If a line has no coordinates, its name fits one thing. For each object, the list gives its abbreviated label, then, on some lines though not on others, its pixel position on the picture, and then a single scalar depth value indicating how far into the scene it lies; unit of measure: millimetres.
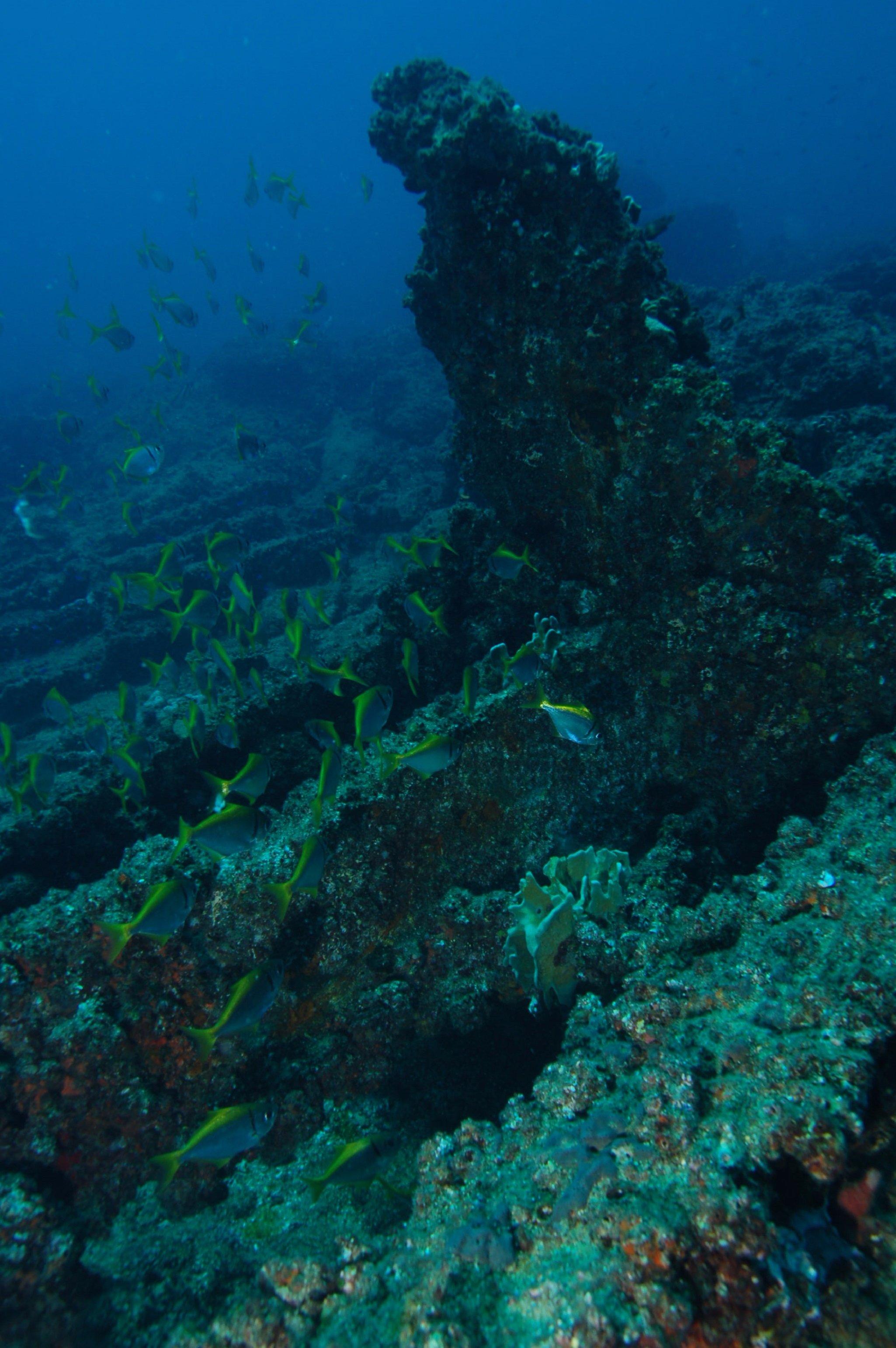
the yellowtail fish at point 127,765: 5012
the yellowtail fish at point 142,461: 7254
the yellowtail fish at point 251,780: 3969
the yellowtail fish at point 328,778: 3791
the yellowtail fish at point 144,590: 6930
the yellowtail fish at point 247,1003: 3047
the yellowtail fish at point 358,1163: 2881
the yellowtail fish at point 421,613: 5016
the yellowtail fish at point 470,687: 4270
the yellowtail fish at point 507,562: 5035
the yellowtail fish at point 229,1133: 2857
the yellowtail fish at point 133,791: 5062
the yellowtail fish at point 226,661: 5293
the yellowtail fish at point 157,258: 12719
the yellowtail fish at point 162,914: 3279
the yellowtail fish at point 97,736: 5934
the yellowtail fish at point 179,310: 10508
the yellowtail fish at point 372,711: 3789
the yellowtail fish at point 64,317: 11930
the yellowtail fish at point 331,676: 4688
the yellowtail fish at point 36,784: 4957
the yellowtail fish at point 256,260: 12916
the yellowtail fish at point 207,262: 11851
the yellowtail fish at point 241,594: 5875
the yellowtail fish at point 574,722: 3691
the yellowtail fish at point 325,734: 4266
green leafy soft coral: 3648
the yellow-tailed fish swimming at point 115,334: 10039
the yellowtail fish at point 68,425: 10695
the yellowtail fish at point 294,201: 11977
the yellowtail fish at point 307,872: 3432
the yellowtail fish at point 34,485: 9258
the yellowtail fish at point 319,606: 5516
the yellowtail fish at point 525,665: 4309
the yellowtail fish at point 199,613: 6117
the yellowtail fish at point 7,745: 5430
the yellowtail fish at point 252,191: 12914
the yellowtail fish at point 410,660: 4824
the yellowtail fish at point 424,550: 5859
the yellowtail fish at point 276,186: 11680
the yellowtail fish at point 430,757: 3736
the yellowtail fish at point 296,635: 4890
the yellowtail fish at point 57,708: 6559
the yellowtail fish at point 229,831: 3422
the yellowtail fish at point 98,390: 10914
